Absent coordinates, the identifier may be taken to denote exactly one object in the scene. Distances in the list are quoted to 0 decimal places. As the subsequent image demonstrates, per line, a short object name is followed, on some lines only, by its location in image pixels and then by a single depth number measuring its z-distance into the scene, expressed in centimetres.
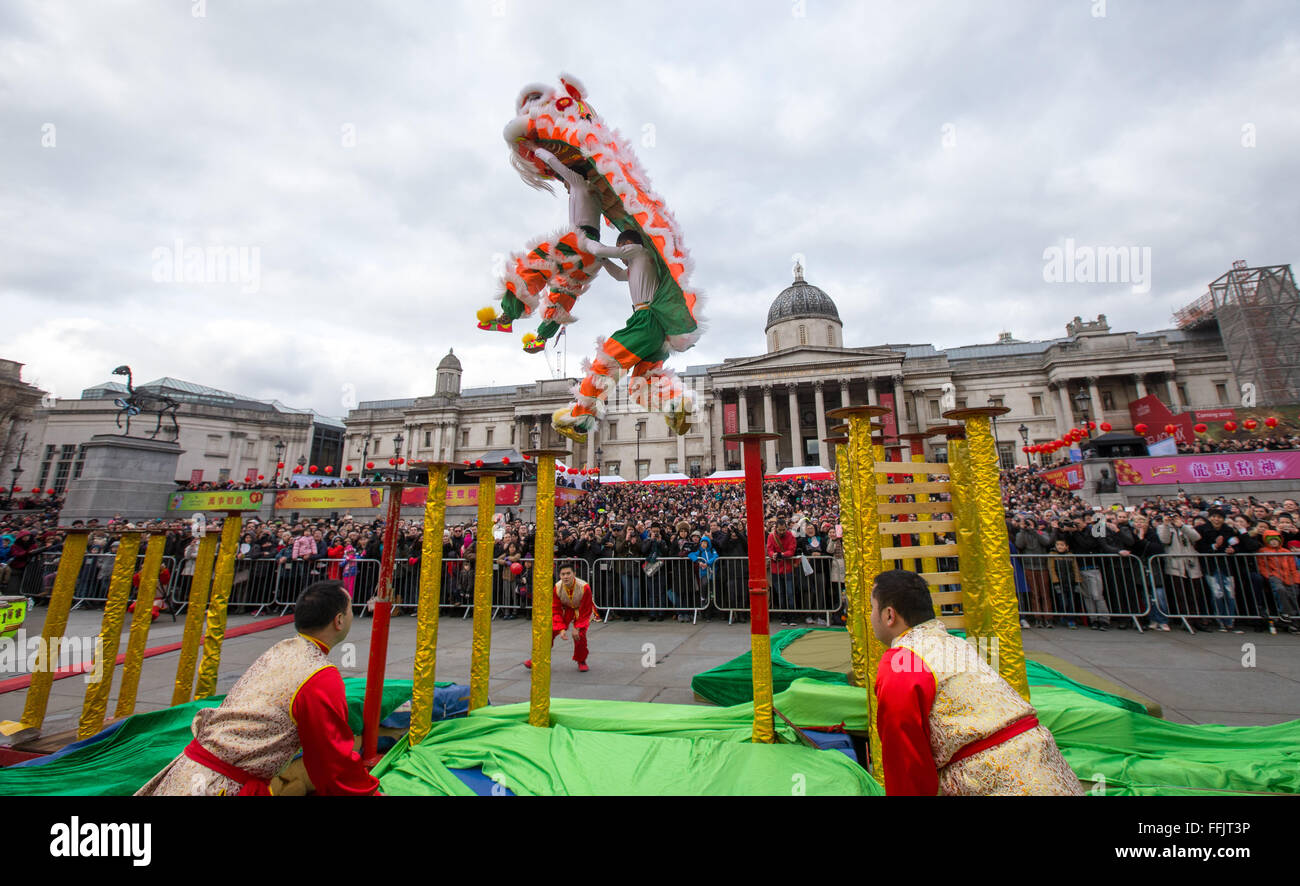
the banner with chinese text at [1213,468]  1612
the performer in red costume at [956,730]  179
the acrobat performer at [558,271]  388
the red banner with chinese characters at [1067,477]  1920
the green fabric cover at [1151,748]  277
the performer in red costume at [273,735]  219
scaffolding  3244
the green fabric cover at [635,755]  271
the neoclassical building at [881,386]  4244
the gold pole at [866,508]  288
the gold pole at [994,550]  289
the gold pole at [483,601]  396
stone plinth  1617
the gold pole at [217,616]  441
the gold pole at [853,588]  358
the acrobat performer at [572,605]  644
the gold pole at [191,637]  447
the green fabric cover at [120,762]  307
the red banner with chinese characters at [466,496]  1862
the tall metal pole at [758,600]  314
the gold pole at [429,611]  357
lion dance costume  356
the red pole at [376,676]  326
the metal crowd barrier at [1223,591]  733
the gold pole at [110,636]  398
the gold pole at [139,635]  439
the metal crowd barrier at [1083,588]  792
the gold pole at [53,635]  417
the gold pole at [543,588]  367
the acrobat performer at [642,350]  350
